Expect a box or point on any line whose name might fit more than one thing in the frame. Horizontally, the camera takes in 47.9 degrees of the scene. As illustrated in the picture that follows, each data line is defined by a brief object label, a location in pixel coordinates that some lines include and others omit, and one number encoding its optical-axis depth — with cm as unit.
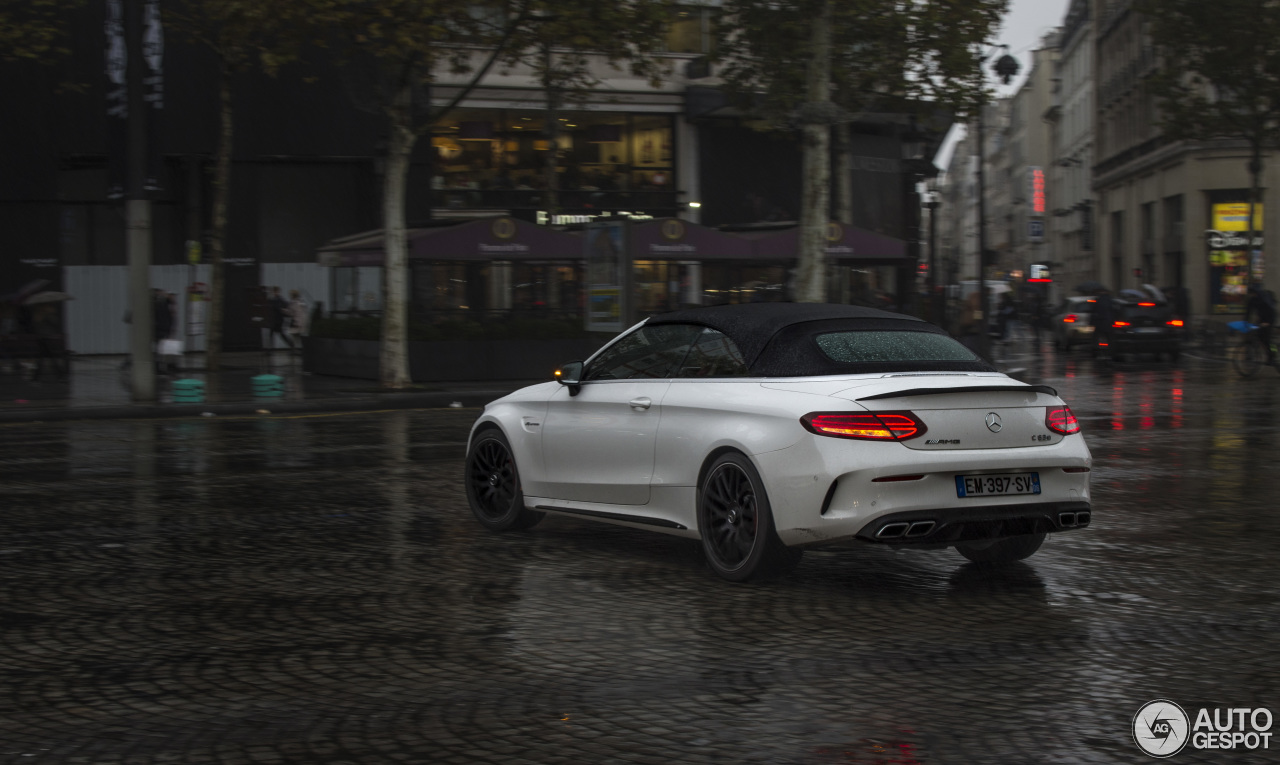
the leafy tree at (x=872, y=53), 3419
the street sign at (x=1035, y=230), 6669
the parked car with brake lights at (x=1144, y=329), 3241
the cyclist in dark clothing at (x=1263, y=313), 2625
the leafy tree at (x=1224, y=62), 3622
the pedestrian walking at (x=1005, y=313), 4341
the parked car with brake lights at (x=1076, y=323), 3819
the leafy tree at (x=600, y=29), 2277
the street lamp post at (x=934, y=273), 3348
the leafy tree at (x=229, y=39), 2247
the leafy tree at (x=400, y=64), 2175
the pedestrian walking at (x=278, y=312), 3631
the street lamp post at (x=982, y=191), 3231
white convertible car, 664
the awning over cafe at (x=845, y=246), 2995
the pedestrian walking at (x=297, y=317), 3750
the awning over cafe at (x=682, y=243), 2806
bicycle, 2611
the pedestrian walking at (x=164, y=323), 3003
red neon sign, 10644
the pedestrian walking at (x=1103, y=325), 3244
